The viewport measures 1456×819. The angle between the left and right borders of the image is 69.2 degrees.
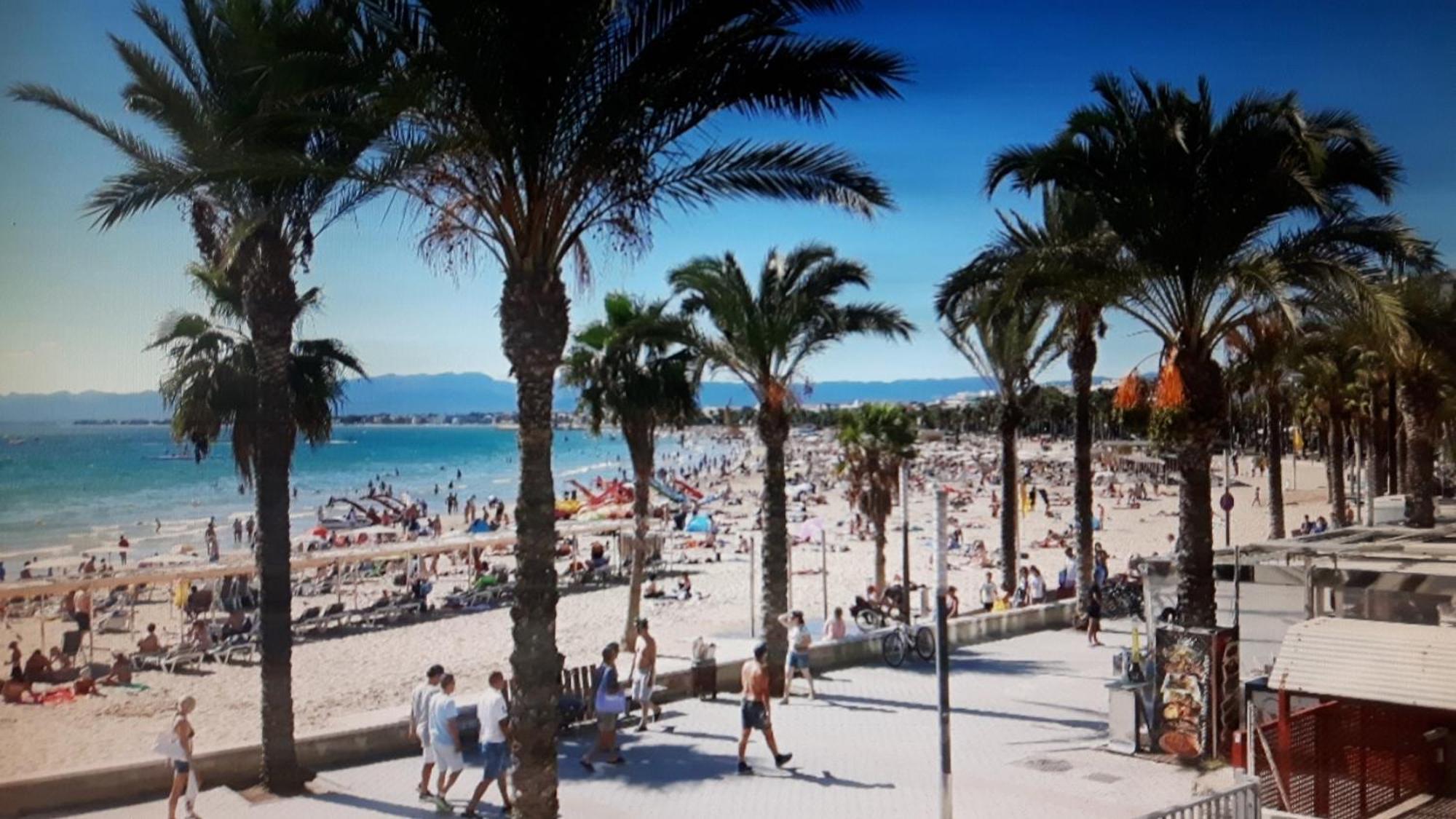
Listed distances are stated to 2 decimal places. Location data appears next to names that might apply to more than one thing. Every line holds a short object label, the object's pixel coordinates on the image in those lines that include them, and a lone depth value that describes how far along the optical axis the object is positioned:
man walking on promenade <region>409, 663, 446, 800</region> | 9.93
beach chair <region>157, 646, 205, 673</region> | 19.69
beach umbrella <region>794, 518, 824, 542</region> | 30.92
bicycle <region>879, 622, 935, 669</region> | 16.42
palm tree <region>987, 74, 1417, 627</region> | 11.03
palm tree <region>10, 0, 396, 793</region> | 8.59
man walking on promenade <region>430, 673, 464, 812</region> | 9.64
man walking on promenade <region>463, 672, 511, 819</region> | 9.38
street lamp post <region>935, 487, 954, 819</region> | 7.25
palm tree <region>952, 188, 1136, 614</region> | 11.73
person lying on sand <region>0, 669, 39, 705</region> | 16.95
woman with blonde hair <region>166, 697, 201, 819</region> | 8.99
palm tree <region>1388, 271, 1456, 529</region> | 18.95
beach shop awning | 7.49
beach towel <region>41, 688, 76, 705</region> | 17.08
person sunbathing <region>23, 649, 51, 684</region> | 18.44
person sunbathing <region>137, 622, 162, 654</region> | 20.39
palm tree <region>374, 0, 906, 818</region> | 6.53
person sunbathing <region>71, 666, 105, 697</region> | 17.52
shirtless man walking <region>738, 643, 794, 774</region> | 10.74
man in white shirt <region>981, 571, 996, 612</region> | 23.11
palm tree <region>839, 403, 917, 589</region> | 24.41
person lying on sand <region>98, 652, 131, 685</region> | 18.39
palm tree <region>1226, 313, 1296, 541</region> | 12.62
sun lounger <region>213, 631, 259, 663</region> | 20.45
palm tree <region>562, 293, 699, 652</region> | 18.36
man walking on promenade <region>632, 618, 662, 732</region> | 12.50
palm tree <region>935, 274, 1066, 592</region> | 20.12
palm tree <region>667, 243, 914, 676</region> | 14.91
